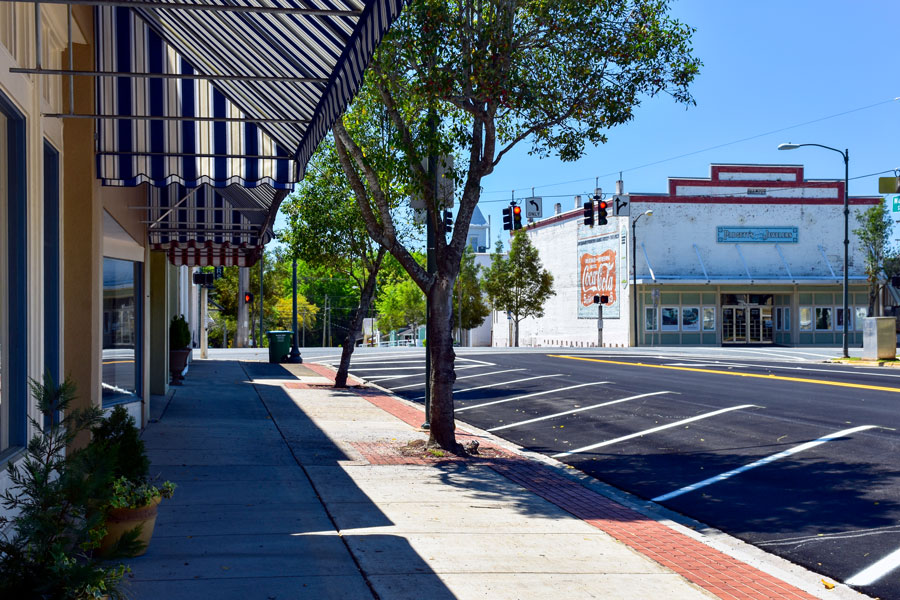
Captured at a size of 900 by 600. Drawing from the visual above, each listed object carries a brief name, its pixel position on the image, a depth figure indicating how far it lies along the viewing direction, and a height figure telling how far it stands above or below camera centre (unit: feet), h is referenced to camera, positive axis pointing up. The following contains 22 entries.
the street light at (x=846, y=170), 108.58 +17.81
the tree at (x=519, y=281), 197.67 +7.10
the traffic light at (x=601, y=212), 128.74 +14.62
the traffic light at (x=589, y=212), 126.52 +14.32
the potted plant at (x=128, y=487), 20.42 -4.03
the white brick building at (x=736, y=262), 176.35 +9.84
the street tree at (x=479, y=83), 37.91 +10.33
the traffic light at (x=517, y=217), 122.01 +13.21
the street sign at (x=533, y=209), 167.92 +19.96
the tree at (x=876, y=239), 170.81 +13.64
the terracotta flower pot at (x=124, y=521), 20.47 -4.77
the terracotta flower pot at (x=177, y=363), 66.59 -3.58
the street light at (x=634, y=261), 169.78 +9.72
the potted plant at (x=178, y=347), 66.69 -2.41
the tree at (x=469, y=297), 215.31 +3.93
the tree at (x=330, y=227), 69.82 +7.02
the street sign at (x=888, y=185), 89.04 +12.60
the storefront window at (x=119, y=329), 36.22 -0.56
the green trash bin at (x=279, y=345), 104.22 -3.58
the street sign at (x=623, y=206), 168.70 +20.72
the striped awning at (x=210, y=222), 41.63 +4.92
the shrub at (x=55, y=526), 12.70 -3.08
